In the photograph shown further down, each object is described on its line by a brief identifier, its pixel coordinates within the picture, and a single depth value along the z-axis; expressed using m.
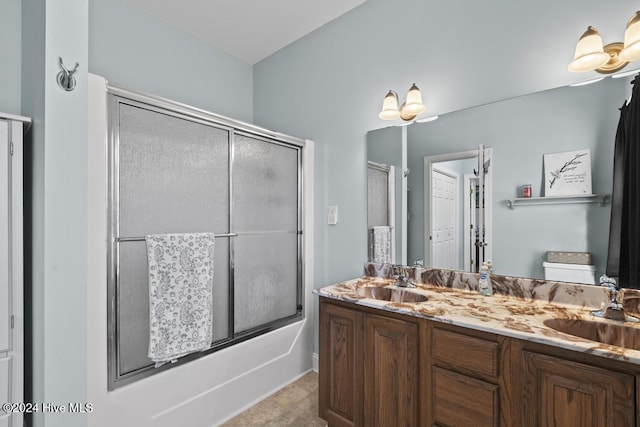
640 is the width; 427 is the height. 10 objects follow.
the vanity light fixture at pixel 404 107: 1.96
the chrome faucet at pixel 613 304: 1.25
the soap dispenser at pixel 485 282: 1.69
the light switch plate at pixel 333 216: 2.49
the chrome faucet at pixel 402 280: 1.94
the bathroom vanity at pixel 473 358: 1.03
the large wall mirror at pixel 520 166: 1.43
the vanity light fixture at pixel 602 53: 1.31
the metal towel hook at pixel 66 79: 1.38
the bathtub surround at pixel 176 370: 1.44
